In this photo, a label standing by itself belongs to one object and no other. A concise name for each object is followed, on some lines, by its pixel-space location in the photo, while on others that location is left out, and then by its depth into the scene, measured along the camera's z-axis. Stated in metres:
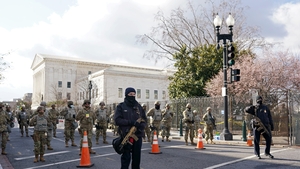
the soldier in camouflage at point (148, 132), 16.55
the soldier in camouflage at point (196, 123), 17.44
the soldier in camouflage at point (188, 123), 14.81
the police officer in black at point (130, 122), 6.59
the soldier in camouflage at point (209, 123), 15.76
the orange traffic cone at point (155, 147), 11.87
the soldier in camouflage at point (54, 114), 18.27
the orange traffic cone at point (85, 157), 9.41
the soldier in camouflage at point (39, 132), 10.83
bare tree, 33.78
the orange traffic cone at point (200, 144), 13.24
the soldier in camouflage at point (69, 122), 15.33
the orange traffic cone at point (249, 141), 14.47
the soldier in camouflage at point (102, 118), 16.14
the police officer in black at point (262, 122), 10.27
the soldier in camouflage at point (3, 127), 12.82
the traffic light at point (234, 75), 16.36
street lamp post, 16.88
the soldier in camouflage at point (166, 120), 16.79
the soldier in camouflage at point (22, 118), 22.52
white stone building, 72.06
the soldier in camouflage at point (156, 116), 15.82
